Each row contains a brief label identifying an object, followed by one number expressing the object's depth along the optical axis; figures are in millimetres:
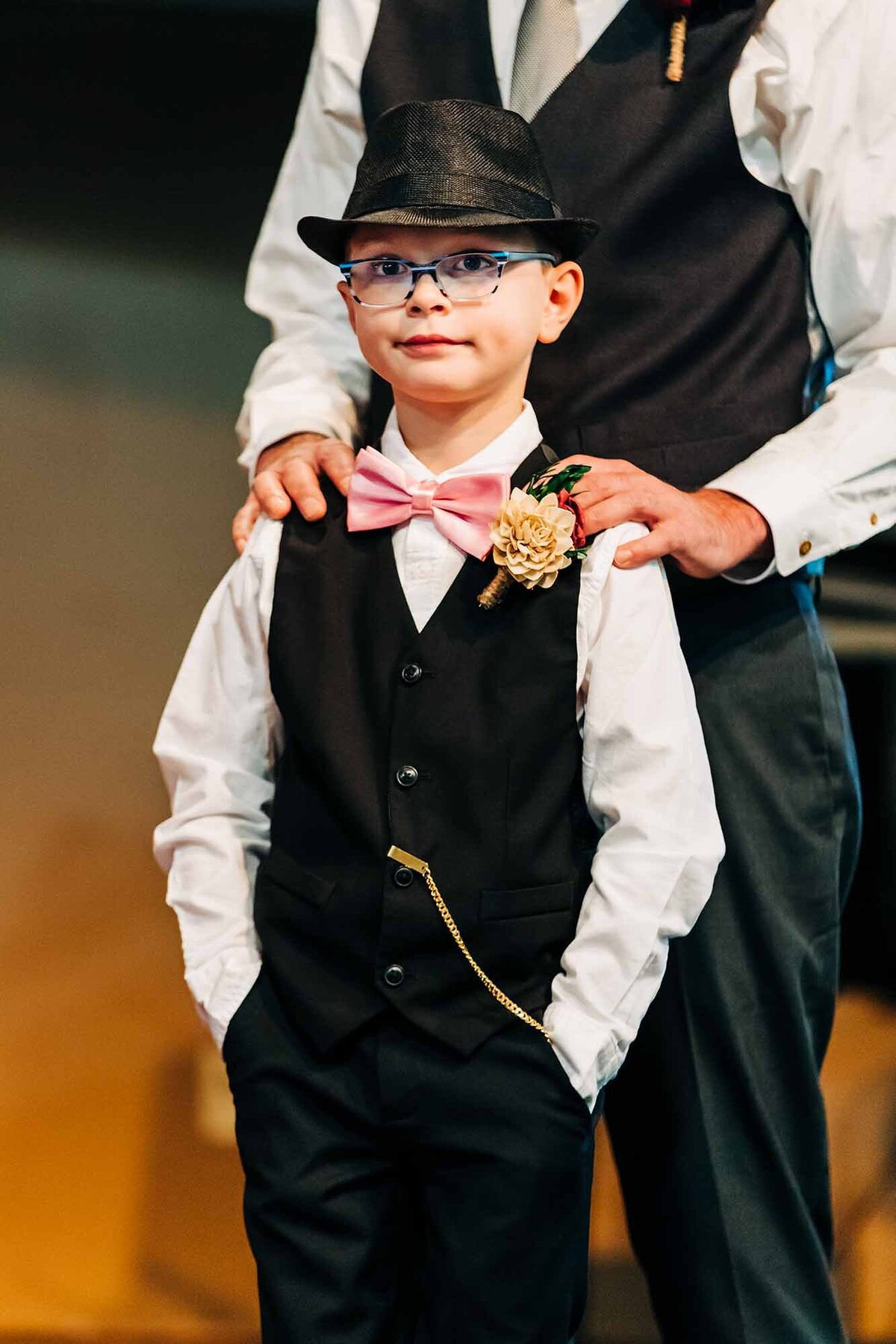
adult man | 2976
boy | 2839
